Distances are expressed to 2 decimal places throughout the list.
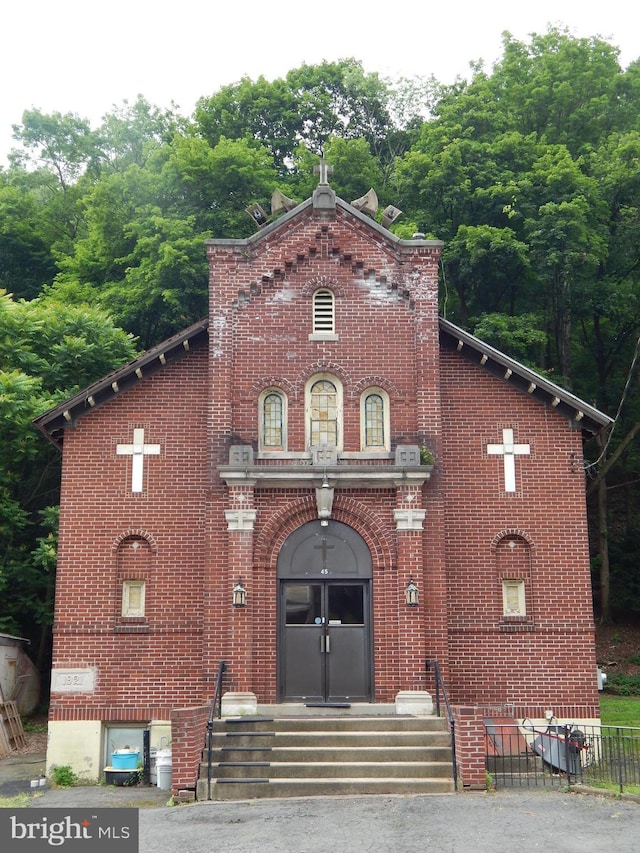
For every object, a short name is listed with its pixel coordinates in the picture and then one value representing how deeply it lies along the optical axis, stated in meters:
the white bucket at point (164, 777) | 15.70
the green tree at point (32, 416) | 23.27
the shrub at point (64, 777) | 16.62
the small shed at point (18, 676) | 21.70
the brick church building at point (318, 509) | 16.84
